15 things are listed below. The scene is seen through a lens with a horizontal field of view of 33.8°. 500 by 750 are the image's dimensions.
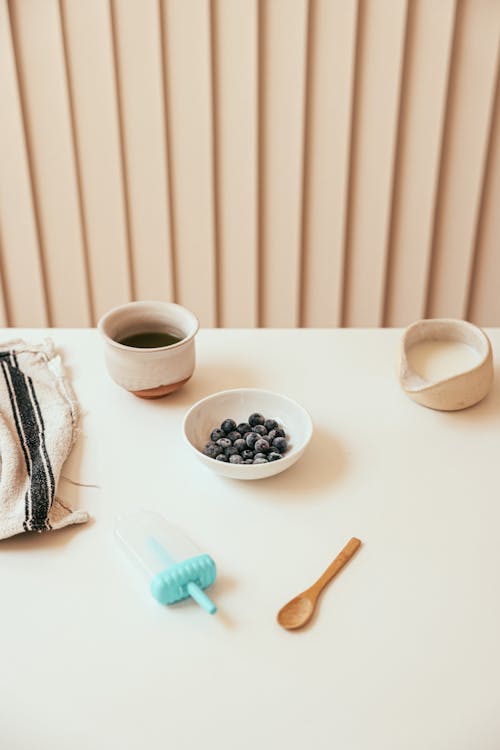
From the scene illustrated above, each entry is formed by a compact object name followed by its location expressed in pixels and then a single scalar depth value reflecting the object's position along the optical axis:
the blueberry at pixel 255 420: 1.09
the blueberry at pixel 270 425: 1.08
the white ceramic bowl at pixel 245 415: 1.03
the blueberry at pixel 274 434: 1.06
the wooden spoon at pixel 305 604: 0.81
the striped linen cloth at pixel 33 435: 0.93
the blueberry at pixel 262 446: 1.03
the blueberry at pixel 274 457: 1.01
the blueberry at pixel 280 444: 1.04
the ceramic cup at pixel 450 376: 1.13
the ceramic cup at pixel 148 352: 1.12
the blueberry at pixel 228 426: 1.08
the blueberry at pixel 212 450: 1.02
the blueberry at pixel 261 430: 1.07
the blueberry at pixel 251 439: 1.04
